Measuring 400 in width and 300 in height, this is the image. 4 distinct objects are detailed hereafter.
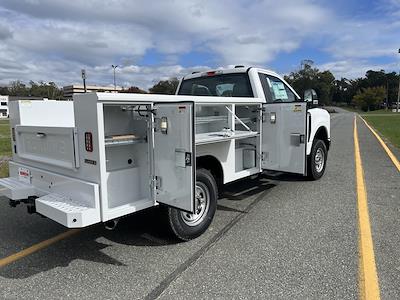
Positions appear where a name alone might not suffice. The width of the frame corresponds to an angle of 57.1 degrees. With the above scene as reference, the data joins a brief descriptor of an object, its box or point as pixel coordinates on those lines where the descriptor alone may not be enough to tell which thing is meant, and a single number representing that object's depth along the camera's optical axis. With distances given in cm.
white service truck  355
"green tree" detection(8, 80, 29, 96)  11031
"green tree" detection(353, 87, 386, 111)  11375
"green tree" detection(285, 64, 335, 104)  9994
